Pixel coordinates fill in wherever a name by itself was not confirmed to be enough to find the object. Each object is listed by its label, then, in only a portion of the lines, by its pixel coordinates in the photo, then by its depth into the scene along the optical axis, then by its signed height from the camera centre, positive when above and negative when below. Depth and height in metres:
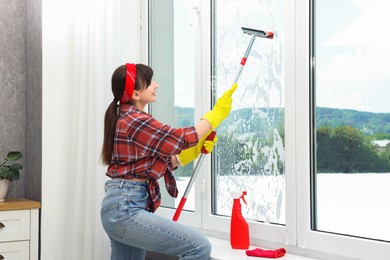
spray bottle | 2.36 -0.38
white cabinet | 2.73 -0.45
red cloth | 2.18 -0.45
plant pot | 2.90 -0.25
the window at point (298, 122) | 1.97 +0.08
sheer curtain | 2.87 +0.15
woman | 2.05 -0.09
